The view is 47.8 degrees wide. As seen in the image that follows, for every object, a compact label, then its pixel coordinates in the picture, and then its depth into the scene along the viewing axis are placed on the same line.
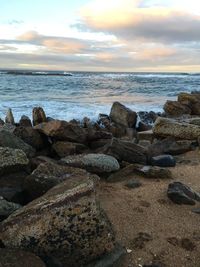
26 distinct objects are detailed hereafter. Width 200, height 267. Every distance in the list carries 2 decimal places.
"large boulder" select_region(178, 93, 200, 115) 9.18
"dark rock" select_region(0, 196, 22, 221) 2.17
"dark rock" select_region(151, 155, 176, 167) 3.71
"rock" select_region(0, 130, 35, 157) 3.51
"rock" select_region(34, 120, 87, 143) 4.28
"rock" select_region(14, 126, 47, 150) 4.29
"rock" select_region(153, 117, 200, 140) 4.73
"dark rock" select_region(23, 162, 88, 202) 2.47
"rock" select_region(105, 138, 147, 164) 3.63
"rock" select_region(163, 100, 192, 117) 8.86
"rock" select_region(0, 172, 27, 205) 2.53
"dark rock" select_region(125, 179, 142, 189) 3.05
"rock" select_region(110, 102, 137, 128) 7.32
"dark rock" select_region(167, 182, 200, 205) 2.73
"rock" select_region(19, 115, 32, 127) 6.65
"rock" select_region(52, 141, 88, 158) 4.08
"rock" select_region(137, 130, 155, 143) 5.36
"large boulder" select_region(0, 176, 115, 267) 1.84
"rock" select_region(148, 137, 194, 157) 4.18
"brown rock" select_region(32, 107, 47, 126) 6.77
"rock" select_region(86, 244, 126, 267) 1.92
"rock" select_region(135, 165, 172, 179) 3.28
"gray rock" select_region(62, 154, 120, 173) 3.21
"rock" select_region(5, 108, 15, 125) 7.48
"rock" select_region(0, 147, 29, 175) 2.83
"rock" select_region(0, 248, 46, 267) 1.64
